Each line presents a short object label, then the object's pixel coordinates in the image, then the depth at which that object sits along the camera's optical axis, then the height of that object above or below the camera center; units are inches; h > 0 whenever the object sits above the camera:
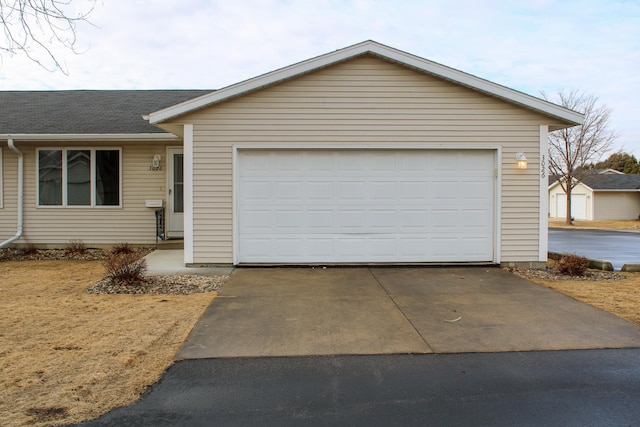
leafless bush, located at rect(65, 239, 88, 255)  432.8 -41.8
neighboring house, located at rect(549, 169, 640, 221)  1363.2 +31.9
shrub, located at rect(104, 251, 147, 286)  287.4 -42.2
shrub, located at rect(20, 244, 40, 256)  431.5 -44.7
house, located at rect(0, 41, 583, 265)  343.6 +31.6
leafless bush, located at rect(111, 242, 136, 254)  410.2 -41.1
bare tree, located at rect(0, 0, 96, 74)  214.5 +91.4
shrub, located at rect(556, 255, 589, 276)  331.6 -43.1
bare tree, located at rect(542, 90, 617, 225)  1152.2 +157.1
